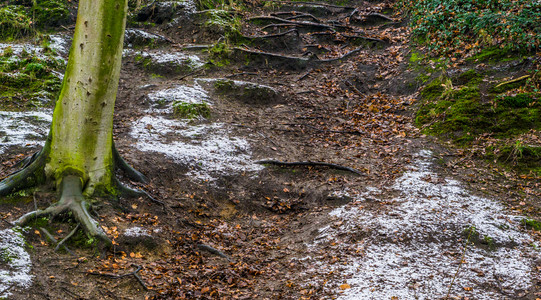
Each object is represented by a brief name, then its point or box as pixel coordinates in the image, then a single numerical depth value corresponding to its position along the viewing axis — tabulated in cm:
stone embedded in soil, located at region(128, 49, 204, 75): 1148
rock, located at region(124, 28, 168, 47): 1266
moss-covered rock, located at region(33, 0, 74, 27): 1229
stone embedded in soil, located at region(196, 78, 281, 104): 1077
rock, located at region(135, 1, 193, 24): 1391
